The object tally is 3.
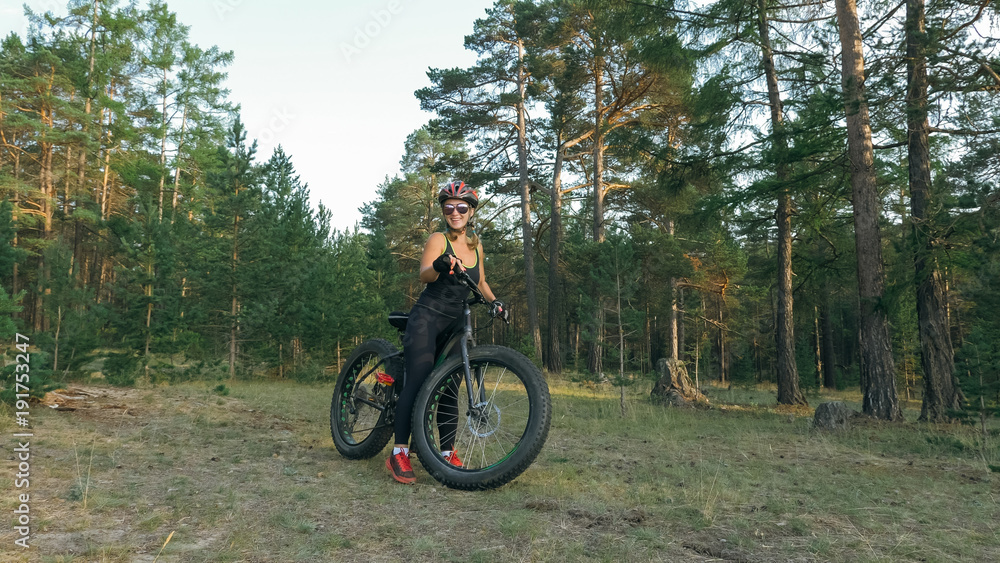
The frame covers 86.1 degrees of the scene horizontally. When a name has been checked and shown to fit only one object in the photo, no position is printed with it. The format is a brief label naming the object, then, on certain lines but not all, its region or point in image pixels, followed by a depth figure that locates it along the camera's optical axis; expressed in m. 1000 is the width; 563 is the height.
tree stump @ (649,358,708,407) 12.87
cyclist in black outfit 3.96
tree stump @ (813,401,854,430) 8.28
